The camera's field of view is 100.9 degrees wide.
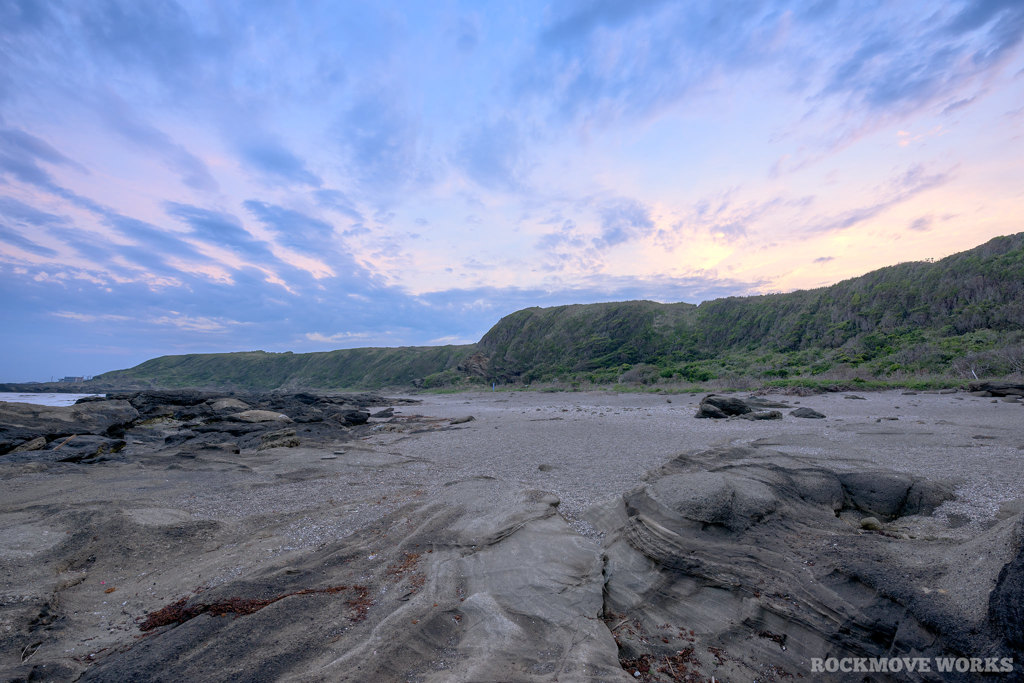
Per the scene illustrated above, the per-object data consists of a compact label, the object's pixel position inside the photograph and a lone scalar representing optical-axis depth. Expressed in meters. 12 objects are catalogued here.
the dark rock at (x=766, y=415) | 12.27
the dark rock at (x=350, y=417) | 17.11
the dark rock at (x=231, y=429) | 12.89
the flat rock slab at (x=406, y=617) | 2.50
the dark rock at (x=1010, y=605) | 2.01
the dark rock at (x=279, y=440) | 10.66
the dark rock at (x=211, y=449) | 9.53
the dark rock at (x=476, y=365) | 52.59
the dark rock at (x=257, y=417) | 14.84
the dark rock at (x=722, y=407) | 13.06
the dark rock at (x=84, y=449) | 9.40
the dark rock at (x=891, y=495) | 4.40
